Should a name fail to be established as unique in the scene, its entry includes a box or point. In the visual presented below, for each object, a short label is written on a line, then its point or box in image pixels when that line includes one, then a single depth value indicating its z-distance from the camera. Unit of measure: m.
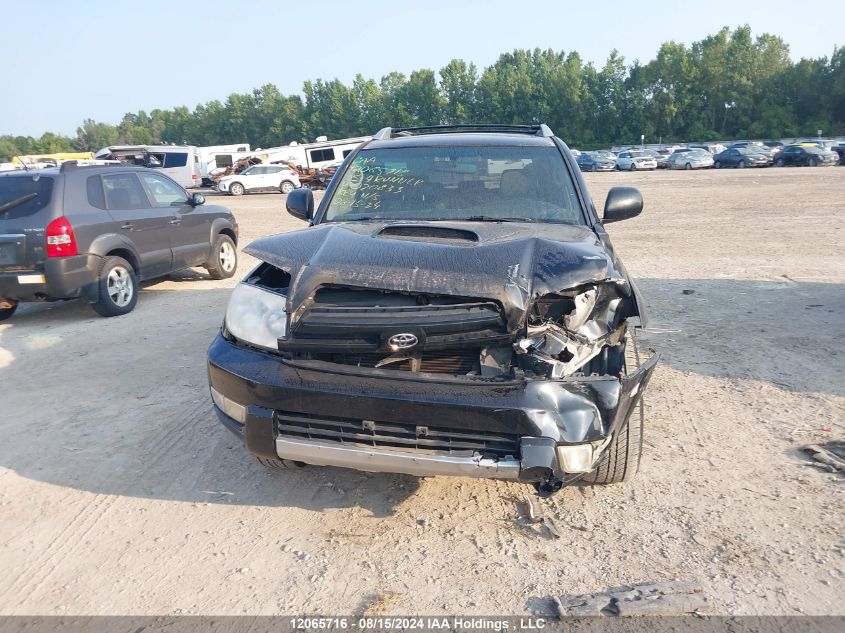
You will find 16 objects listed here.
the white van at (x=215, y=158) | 40.94
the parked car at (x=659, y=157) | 47.78
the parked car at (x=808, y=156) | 38.16
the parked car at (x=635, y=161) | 46.12
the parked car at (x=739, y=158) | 40.56
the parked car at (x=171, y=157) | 33.28
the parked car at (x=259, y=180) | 33.41
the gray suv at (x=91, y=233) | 7.09
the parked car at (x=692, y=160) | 43.66
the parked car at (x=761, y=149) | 41.06
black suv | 2.87
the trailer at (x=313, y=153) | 40.22
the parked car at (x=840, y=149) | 39.18
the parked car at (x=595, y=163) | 47.03
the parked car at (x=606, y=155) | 48.35
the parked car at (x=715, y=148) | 53.68
